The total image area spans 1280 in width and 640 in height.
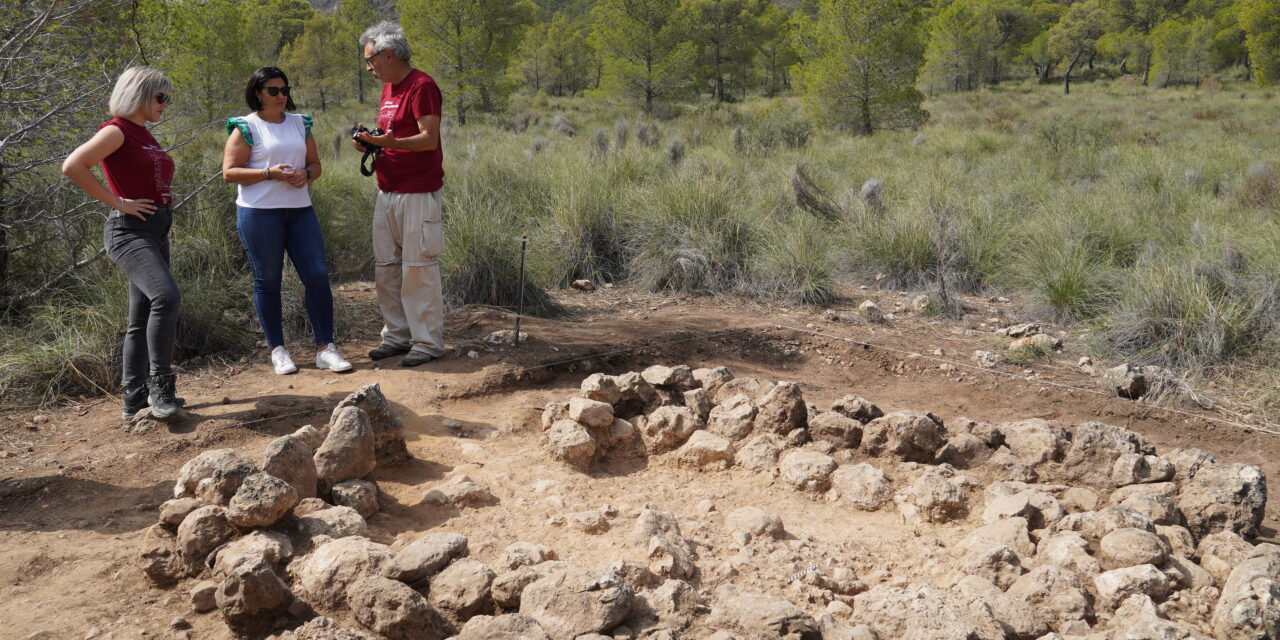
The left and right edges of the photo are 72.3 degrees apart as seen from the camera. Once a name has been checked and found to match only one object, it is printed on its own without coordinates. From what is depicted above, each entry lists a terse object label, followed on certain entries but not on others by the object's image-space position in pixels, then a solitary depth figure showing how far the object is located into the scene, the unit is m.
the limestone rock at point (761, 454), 3.59
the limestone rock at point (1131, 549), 2.61
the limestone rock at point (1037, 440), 3.54
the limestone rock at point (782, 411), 3.80
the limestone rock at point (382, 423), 3.51
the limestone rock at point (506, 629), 2.16
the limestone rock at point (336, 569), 2.45
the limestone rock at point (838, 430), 3.70
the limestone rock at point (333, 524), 2.77
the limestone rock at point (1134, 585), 2.48
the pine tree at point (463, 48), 22.34
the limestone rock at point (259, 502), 2.59
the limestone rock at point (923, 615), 2.24
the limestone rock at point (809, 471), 3.43
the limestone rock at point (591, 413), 3.74
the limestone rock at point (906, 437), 3.58
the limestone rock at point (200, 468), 2.88
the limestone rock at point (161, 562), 2.56
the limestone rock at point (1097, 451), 3.34
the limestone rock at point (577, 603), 2.28
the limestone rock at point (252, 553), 2.40
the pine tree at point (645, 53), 24.11
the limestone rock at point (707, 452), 3.66
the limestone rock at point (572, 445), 3.62
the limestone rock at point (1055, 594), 2.44
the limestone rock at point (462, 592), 2.43
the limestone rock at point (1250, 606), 2.27
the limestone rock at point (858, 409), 3.90
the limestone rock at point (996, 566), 2.62
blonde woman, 3.57
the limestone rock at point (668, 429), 3.84
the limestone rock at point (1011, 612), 2.36
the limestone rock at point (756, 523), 2.95
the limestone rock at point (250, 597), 2.32
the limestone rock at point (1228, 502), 2.92
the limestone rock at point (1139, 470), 3.24
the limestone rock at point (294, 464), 2.94
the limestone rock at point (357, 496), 3.07
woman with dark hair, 4.15
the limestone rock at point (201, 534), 2.58
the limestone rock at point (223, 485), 2.79
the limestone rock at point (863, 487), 3.28
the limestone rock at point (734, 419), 3.86
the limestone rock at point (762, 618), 2.27
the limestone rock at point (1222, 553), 2.67
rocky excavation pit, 2.33
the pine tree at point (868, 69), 18.73
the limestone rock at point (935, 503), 3.15
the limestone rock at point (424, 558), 2.50
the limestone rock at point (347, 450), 3.17
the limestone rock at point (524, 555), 2.58
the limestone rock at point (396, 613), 2.28
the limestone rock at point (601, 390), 3.99
